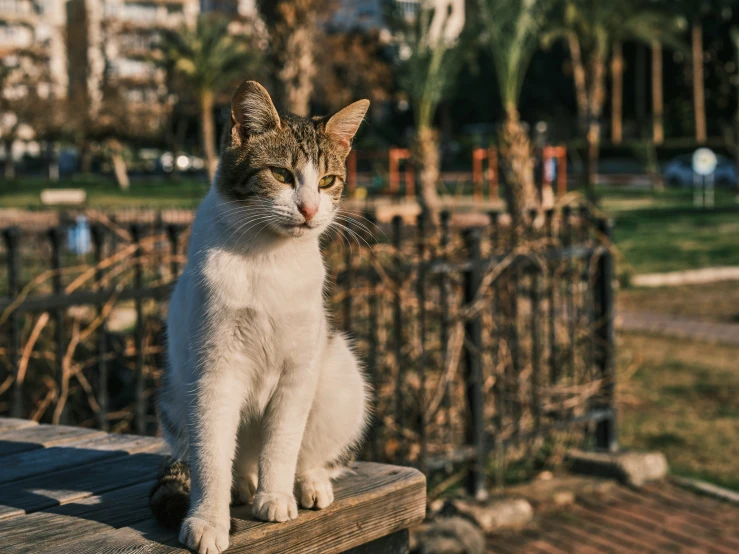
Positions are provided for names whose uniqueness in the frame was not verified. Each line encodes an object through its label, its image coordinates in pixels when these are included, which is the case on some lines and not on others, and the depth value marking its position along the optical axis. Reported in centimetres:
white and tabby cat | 219
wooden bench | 213
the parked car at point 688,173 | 3922
